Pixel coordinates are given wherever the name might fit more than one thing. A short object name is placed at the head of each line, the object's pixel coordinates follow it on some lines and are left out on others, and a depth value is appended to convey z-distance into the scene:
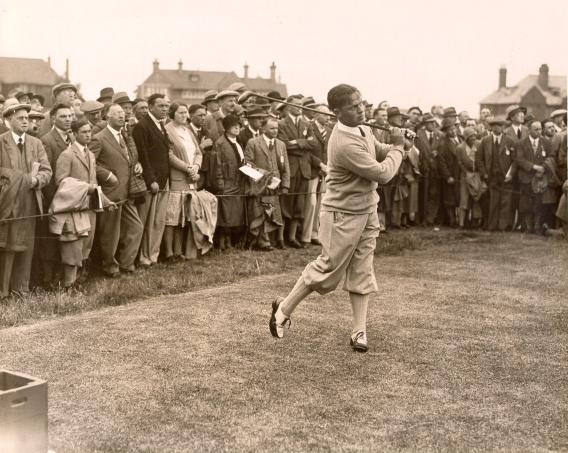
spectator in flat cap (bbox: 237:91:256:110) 13.06
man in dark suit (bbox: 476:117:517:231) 16.23
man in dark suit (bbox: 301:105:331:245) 13.63
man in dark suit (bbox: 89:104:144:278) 10.23
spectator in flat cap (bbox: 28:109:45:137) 10.22
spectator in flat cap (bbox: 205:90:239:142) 12.84
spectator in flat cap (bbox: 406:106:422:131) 17.11
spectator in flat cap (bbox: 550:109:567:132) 17.49
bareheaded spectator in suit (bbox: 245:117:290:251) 12.62
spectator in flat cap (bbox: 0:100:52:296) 8.96
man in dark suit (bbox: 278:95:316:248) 13.37
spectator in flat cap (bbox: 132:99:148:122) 12.43
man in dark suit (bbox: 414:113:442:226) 16.80
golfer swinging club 7.02
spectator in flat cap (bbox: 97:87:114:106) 13.49
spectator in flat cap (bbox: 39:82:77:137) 10.71
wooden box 4.29
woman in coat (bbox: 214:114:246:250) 12.28
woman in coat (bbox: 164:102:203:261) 11.38
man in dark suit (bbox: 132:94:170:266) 10.91
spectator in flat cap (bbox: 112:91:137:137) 12.06
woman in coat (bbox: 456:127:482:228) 16.55
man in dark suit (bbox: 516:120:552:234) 15.92
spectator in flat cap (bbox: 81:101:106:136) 10.75
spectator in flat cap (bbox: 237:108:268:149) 13.00
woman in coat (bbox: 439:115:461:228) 16.80
